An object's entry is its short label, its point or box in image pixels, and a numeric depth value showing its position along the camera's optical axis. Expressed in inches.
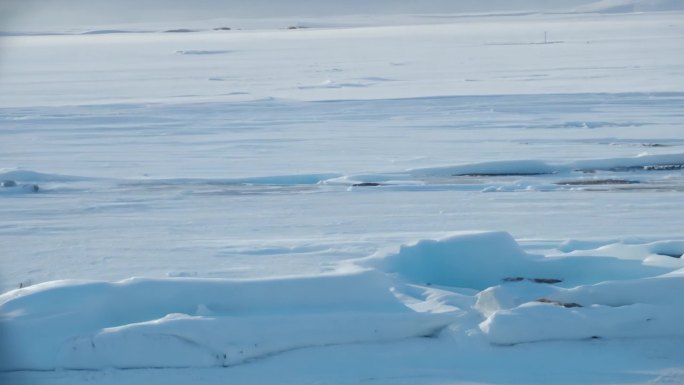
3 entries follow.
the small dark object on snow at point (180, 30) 5610.2
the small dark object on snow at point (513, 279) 449.8
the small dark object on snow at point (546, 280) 449.7
